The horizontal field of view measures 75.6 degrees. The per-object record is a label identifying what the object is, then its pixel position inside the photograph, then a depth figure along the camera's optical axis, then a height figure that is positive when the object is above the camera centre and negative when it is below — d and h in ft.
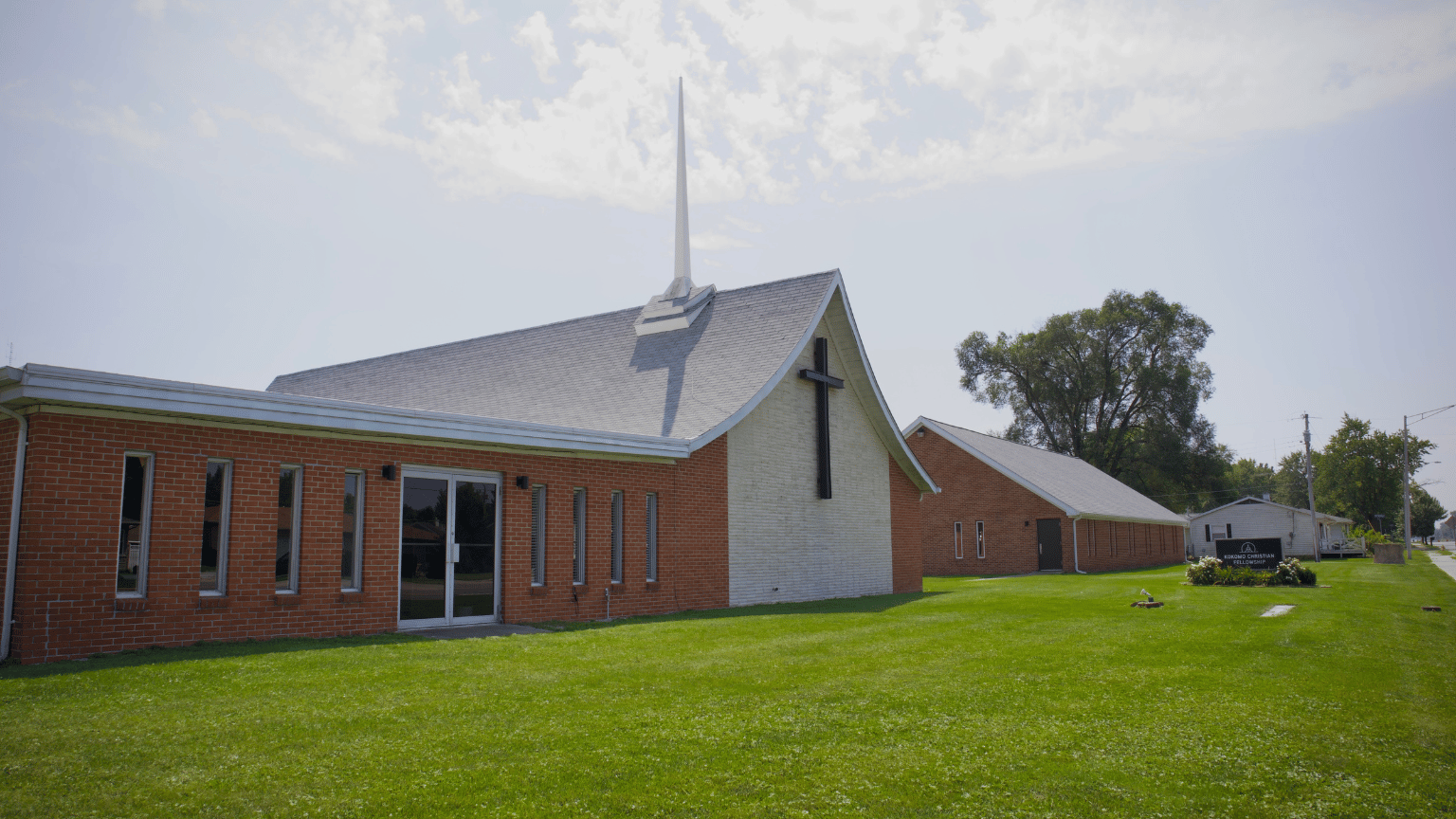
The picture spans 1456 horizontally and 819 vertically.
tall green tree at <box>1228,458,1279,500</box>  351.87 +13.88
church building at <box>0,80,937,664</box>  30.58 +1.49
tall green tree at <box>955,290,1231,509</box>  198.39 +26.64
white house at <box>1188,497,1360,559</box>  196.65 -2.63
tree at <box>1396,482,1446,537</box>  373.65 -0.54
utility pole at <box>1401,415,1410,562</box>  174.19 +7.81
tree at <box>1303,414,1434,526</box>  289.33 +12.81
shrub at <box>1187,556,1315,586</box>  73.87 -5.02
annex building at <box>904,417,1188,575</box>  116.67 -0.09
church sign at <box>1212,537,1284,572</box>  77.41 -3.35
